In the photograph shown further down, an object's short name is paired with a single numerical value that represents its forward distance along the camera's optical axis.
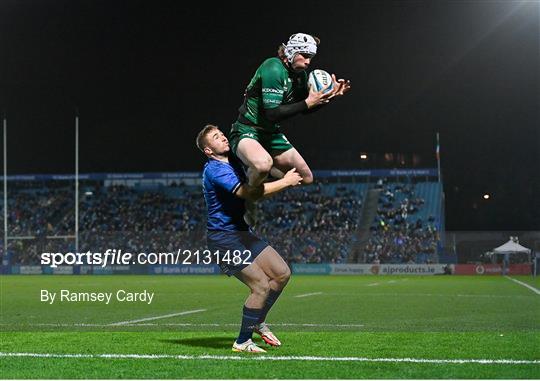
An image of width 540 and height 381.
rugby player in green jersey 17.55
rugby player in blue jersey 17.17
